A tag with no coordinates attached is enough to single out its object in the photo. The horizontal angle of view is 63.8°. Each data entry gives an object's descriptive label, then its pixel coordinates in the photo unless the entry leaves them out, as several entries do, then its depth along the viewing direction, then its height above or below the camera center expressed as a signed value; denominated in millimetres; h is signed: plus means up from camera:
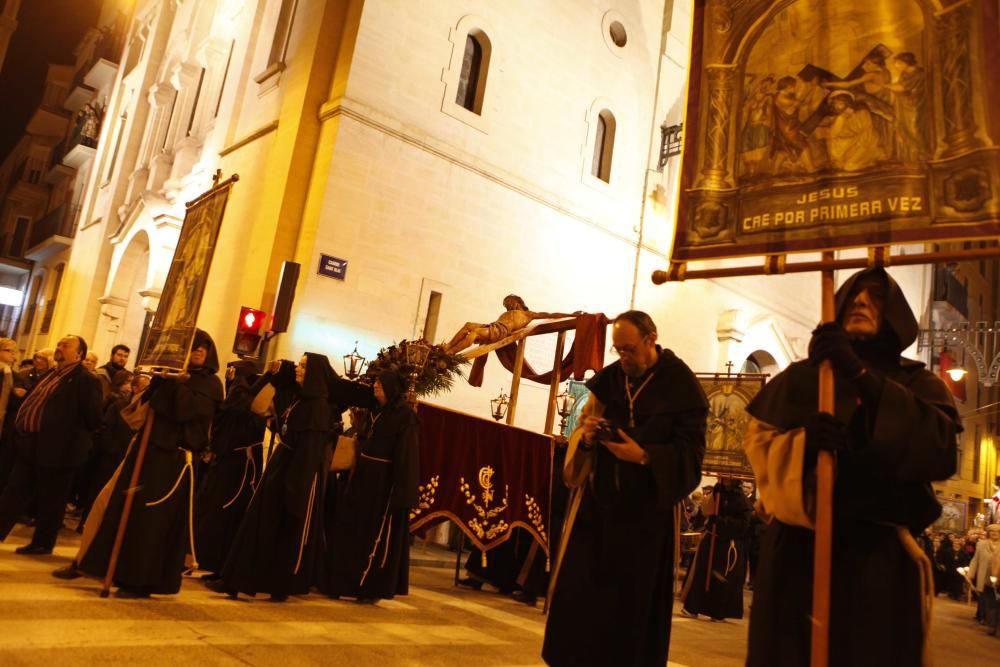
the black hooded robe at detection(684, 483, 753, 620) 9398 -422
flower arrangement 7430 +1115
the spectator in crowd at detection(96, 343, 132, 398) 9438 +903
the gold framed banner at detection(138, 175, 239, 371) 5684 +1220
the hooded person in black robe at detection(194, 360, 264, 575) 6645 -172
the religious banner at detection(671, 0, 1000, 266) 3161 +1761
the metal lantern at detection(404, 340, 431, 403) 7384 +1157
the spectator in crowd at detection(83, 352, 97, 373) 9070 +860
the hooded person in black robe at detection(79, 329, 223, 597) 5242 -296
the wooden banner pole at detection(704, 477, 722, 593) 9352 -299
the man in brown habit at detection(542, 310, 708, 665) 3422 +1
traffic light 11367 +1780
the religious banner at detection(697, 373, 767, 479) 9078 +1261
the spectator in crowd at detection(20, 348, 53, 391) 8039 +672
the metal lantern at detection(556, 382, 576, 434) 9414 +1572
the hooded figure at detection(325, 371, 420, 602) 6438 -223
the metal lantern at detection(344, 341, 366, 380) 9016 +1387
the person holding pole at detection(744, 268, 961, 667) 2533 +202
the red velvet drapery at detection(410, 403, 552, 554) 7246 +152
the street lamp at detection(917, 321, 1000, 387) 17289 +5619
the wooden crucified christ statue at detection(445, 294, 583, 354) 8703 +1747
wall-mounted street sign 11655 +2912
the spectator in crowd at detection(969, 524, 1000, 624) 12680 +30
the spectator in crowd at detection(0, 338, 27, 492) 7777 +272
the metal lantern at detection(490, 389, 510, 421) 10237 +1340
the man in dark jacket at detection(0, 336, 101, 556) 6723 -67
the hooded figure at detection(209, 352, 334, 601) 5836 -304
